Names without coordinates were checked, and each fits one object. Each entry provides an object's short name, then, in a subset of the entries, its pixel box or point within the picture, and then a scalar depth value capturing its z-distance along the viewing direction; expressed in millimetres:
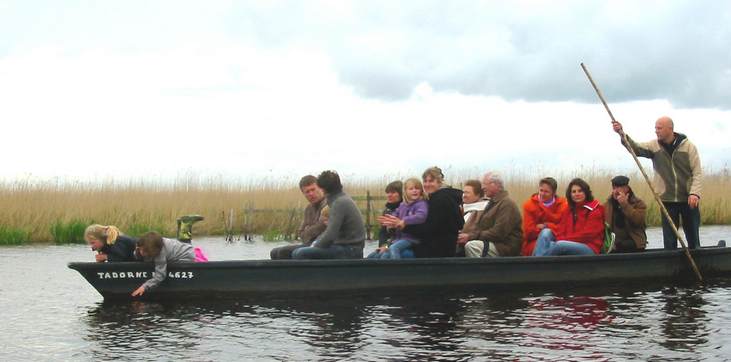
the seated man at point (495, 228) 12555
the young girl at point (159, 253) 11664
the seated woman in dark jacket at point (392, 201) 13055
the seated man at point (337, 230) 12148
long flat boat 12000
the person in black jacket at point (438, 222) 12031
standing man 13680
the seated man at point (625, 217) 12953
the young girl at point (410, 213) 12102
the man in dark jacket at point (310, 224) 12633
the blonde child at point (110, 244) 11891
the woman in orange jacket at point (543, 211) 12703
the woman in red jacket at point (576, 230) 12680
